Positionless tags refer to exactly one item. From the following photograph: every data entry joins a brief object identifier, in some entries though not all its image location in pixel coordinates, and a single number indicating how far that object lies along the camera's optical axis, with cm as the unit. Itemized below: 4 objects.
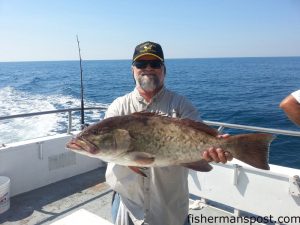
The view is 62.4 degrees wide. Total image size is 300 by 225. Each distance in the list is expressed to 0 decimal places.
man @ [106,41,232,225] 217
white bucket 382
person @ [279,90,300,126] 212
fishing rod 454
